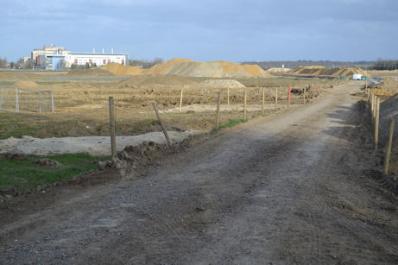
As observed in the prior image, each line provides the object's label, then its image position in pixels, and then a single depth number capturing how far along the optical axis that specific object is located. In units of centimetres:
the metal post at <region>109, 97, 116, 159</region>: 1288
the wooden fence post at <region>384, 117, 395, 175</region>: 1321
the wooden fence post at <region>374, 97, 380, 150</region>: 1775
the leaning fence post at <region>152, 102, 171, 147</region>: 1593
